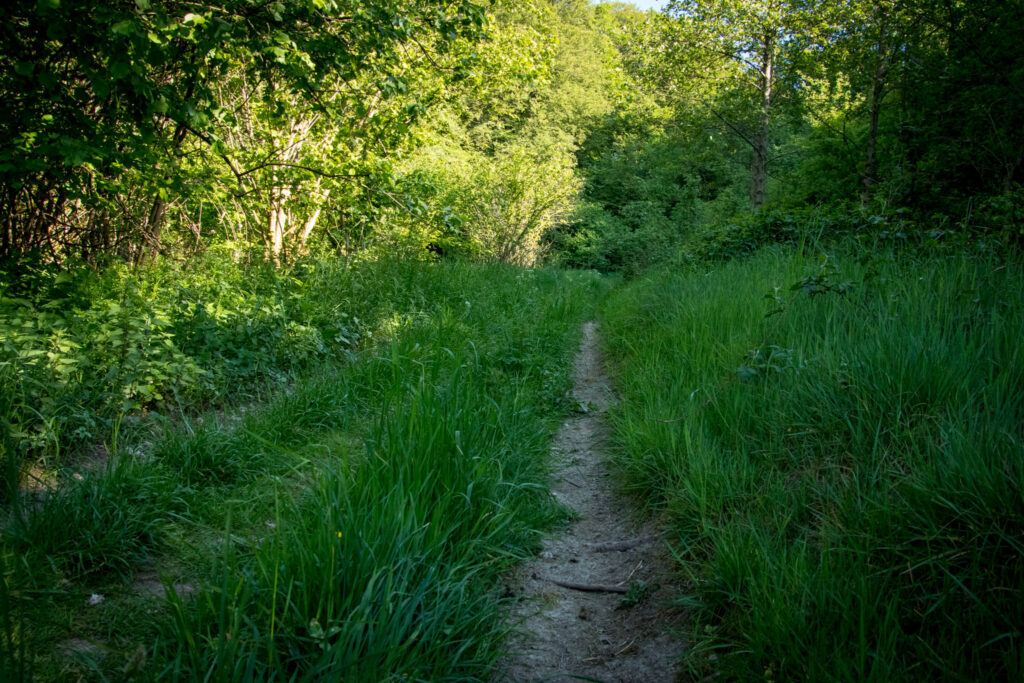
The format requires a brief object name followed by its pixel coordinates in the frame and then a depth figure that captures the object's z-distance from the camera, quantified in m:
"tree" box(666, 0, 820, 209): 14.64
